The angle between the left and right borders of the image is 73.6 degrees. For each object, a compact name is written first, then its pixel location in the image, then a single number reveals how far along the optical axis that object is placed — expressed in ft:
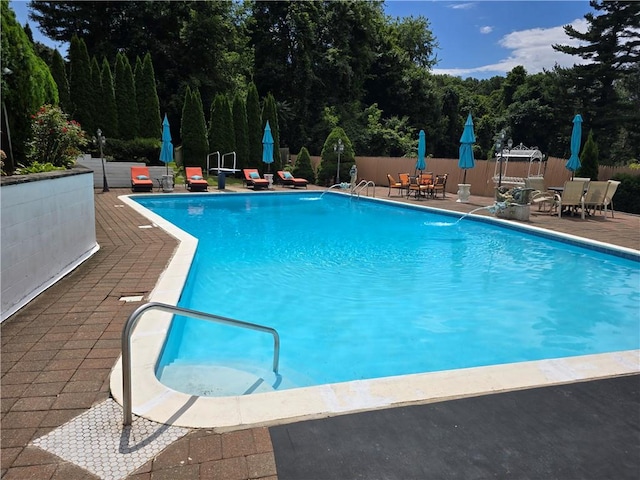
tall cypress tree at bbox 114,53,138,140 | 70.54
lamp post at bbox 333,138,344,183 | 69.41
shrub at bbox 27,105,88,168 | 22.09
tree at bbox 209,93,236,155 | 77.20
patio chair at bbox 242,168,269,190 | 64.80
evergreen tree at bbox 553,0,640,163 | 90.68
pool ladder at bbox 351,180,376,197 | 58.08
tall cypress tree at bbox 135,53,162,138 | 73.00
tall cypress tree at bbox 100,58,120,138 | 68.59
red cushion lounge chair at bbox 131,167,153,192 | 56.08
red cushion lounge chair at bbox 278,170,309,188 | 67.78
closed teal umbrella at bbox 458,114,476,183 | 51.60
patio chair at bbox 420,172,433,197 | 55.01
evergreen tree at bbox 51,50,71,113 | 65.05
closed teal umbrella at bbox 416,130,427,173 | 58.80
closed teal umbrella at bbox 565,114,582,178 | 41.70
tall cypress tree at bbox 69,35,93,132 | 67.31
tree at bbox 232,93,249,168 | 79.46
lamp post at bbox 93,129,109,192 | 54.54
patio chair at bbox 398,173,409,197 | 59.08
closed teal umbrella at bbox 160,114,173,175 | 61.36
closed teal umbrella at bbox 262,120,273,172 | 70.95
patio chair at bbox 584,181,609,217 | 38.17
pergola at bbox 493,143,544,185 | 53.21
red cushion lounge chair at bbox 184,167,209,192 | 58.65
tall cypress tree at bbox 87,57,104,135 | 68.48
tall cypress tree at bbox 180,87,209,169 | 74.18
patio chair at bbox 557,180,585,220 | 37.81
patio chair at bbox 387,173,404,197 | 59.29
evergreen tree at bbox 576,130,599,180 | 46.91
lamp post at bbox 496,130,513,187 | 46.51
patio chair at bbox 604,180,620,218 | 38.11
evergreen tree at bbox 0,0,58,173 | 19.85
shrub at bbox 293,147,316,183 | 76.89
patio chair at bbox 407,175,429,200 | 54.60
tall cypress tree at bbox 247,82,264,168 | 81.04
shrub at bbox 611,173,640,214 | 43.27
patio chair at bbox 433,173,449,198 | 55.33
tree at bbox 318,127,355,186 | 72.38
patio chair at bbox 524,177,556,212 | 42.42
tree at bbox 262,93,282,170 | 80.84
